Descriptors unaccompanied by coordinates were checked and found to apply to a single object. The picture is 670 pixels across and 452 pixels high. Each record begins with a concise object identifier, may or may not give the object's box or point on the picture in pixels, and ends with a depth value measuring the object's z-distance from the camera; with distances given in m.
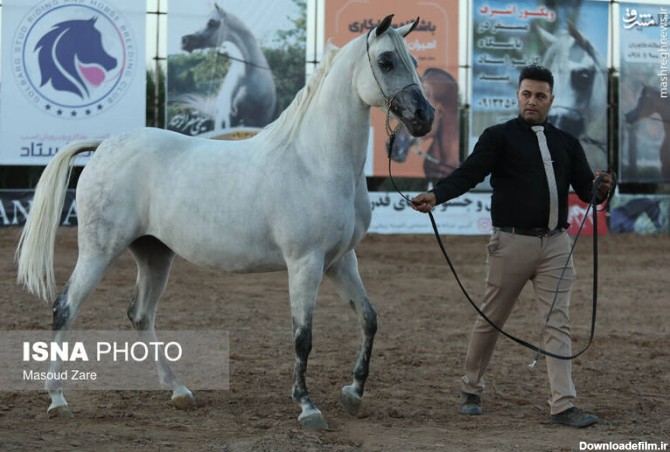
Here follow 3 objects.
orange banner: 40.75
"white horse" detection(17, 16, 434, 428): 10.21
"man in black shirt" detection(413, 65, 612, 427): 10.31
